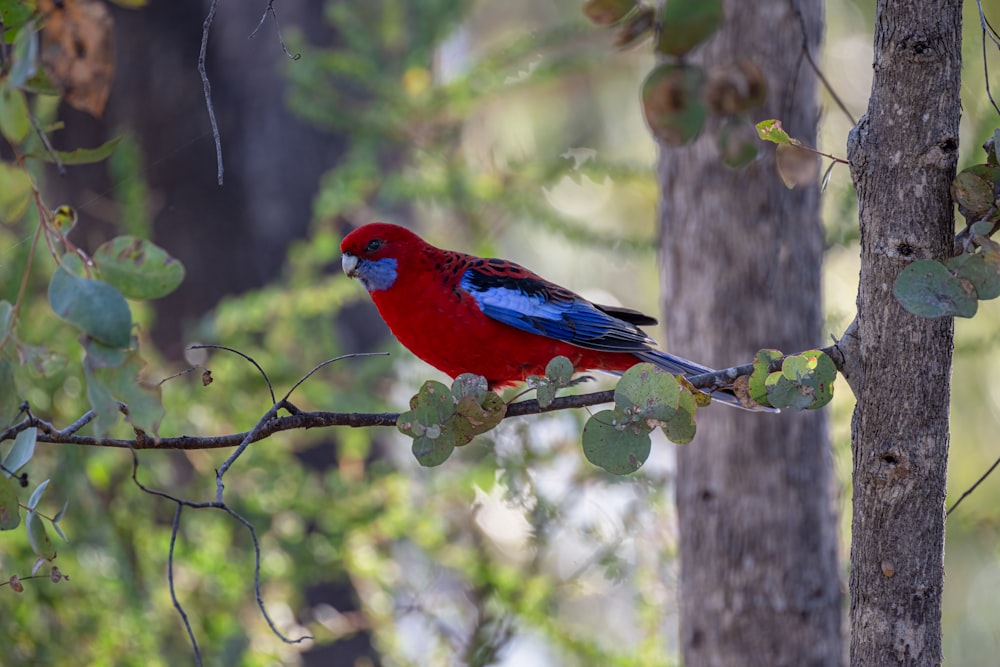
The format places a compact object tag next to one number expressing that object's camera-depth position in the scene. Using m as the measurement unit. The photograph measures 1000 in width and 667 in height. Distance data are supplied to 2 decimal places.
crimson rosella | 10.30
